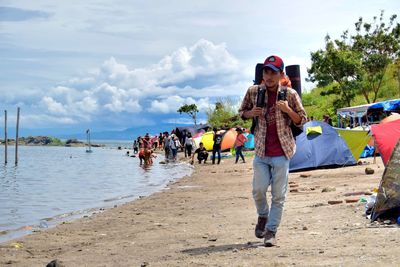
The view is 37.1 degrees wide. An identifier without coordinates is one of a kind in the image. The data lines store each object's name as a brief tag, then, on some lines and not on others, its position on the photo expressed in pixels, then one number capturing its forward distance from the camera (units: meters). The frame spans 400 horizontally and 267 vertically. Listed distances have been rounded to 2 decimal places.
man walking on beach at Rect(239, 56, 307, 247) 6.29
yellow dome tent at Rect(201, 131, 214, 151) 41.12
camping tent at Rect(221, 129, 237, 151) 39.56
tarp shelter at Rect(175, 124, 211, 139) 51.48
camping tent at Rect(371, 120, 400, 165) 12.49
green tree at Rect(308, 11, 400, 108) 38.00
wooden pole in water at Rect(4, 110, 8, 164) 44.70
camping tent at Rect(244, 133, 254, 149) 37.07
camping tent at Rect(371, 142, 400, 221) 7.04
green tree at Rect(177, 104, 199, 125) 77.31
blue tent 18.31
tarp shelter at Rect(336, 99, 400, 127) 26.95
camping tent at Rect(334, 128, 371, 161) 18.02
